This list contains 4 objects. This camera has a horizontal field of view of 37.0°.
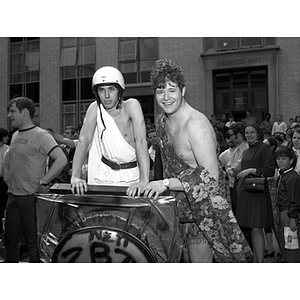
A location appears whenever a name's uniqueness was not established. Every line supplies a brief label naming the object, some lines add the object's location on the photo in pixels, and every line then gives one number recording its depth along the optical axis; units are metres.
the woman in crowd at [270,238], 5.58
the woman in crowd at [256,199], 4.89
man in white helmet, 3.13
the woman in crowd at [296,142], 5.43
